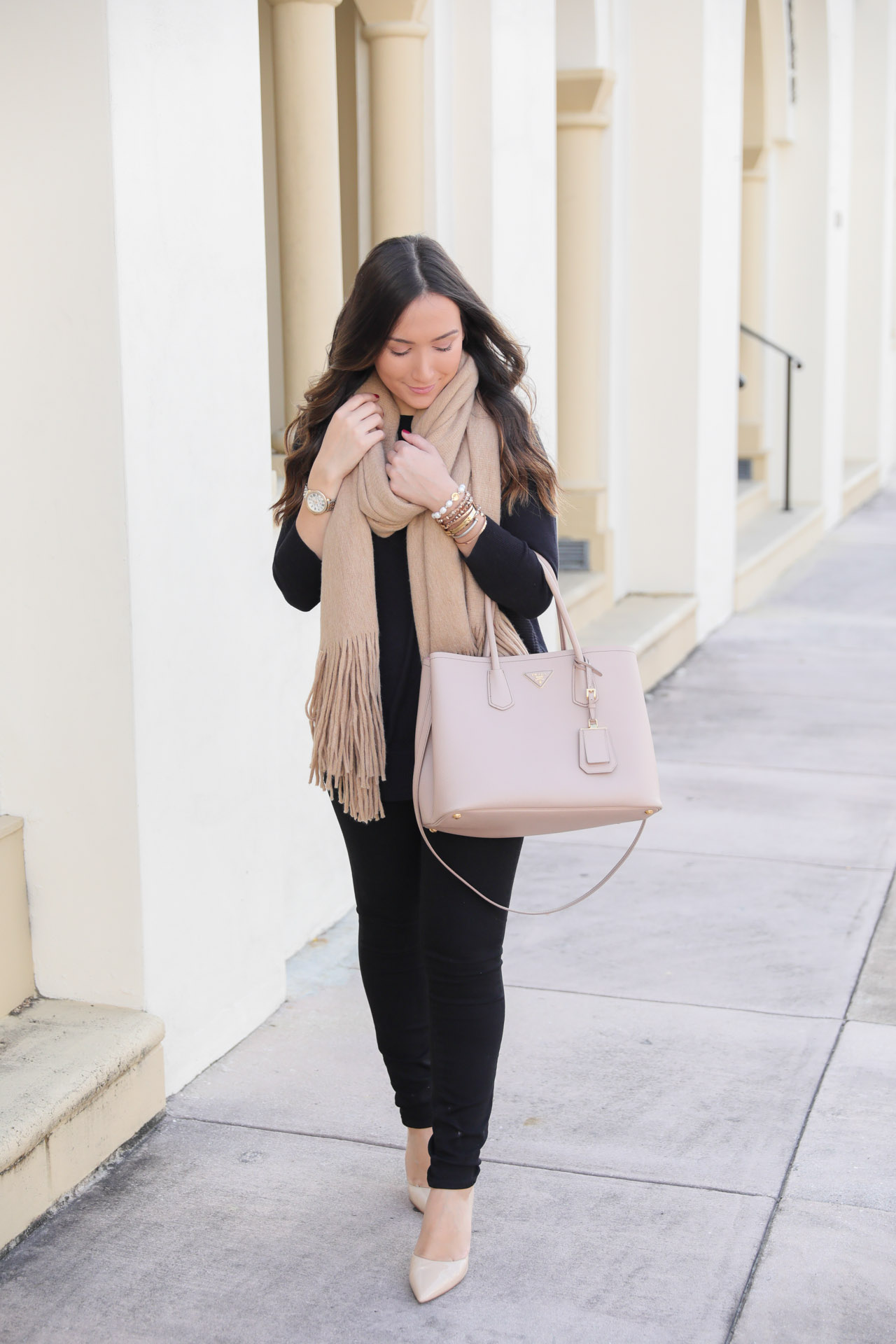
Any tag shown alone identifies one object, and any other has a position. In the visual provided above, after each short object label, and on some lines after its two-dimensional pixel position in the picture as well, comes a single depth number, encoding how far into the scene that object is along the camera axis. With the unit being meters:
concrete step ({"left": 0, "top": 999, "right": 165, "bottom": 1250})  5.36
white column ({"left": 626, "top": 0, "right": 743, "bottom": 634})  15.07
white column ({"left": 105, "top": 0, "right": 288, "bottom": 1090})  5.80
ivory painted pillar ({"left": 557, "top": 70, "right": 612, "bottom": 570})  14.27
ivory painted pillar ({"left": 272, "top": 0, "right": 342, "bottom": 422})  8.25
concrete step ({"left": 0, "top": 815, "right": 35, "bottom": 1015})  6.09
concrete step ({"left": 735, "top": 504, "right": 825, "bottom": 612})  18.42
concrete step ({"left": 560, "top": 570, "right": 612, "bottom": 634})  14.23
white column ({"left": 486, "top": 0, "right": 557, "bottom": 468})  10.20
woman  4.68
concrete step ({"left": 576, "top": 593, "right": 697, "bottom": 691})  13.99
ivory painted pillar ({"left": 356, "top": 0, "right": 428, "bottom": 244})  9.31
